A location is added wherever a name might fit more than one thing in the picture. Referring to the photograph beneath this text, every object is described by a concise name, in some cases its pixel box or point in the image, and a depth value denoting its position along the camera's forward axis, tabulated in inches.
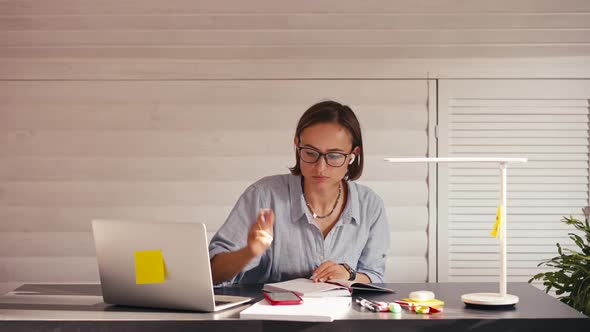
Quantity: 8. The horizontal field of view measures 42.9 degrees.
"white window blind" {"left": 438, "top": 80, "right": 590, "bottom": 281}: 175.3
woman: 118.0
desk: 85.4
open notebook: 99.3
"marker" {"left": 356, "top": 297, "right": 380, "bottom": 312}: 91.4
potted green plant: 121.2
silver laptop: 89.0
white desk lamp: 93.4
